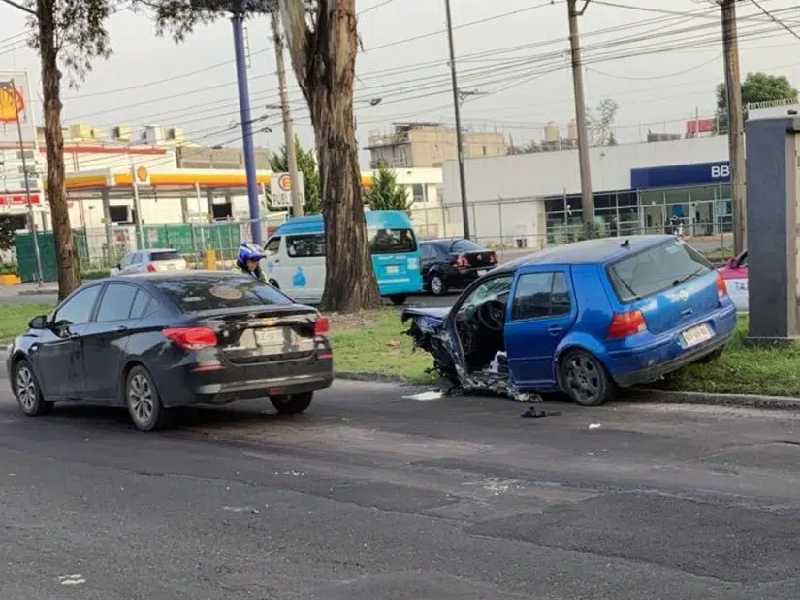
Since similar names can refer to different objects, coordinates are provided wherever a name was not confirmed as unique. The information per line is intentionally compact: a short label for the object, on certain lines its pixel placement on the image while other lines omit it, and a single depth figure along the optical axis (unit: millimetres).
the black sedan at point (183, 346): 9195
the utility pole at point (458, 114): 38469
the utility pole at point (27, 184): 48969
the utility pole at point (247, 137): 30203
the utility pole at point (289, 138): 33031
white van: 23672
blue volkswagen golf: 9203
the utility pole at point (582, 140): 30758
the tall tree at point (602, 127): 68562
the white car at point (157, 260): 33753
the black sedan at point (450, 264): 26953
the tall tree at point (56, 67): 23859
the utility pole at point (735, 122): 22203
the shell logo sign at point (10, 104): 56531
